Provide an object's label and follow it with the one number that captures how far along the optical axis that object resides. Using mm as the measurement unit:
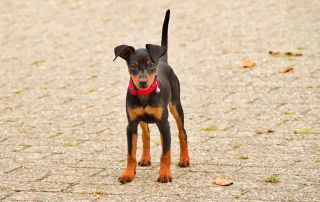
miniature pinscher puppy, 8883
